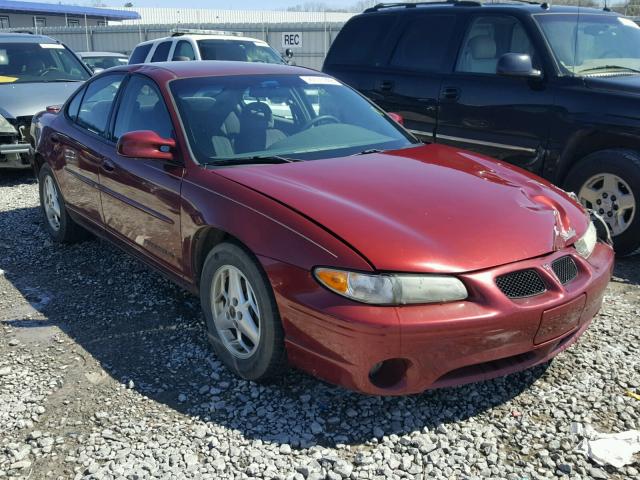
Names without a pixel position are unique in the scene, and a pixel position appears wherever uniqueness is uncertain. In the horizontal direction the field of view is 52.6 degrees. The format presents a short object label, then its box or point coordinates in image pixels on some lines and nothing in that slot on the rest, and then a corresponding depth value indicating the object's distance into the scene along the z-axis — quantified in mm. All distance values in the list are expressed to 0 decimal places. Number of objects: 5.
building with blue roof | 37594
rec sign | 22330
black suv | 5059
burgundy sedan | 2668
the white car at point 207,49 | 10945
